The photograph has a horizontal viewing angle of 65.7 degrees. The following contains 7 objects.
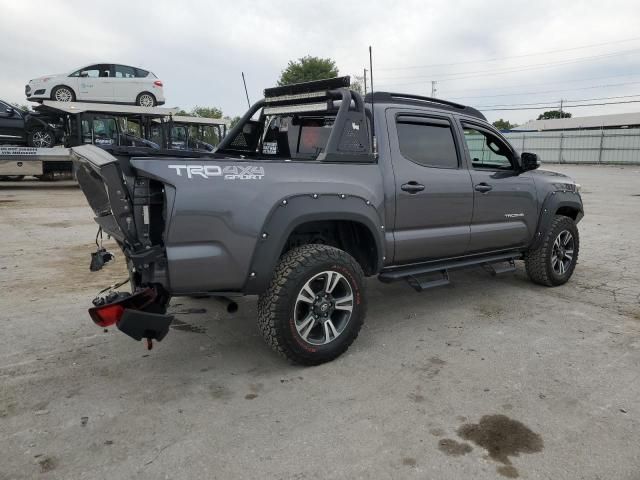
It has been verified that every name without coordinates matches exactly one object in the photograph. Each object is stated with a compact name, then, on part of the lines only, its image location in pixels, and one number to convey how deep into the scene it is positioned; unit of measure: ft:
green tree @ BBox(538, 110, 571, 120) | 288.14
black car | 50.44
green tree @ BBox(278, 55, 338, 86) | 152.76
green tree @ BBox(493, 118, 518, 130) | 292.69
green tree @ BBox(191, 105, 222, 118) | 214.65
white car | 54.95
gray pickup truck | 9.66
